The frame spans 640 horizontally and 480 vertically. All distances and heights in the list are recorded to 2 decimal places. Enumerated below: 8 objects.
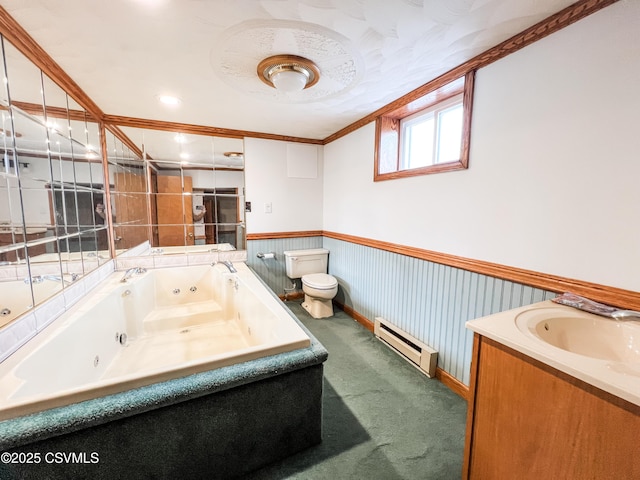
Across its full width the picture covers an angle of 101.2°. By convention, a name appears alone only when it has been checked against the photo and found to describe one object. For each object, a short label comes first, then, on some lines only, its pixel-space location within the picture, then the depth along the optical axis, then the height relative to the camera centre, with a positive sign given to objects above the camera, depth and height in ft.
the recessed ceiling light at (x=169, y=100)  6.60 +2.81
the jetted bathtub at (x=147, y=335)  3.35 -2.44
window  5.34 +2.01
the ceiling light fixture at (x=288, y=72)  4.83 +2.72
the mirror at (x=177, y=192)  8.52 +0.63
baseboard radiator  6.09 -3.39
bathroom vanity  2.17 -1.79
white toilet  8.91 -2.40
